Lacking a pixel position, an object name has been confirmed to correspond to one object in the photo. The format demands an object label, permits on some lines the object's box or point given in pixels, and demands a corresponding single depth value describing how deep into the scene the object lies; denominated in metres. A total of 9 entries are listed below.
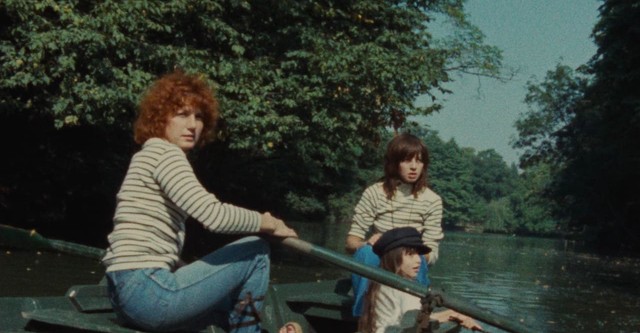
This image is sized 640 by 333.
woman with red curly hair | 4.34
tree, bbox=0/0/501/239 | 17.17
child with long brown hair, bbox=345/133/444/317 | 6.71
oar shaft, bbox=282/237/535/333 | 4.60
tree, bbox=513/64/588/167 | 70.19
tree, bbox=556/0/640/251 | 35.78
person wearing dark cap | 5.46
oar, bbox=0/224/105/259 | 5.14
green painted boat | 4.58
